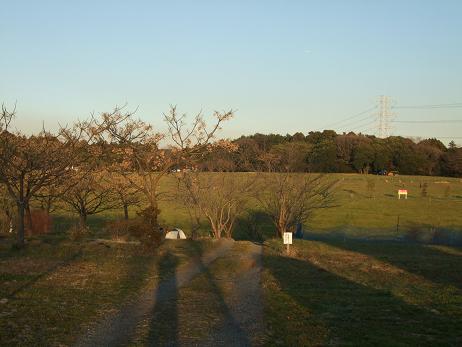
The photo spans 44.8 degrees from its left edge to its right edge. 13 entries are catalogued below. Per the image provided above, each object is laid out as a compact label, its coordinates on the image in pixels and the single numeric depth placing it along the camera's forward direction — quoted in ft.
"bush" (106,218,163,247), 64.28
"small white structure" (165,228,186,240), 89.35
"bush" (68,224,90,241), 73.87
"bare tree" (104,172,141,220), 86.99
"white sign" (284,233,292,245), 68.28
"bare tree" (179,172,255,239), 98.53
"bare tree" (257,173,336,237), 106.32
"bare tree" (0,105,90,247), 59.00
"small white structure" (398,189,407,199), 186.78
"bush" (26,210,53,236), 91.30
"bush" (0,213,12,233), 90.48
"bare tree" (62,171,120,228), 87.20
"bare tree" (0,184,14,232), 87.00
